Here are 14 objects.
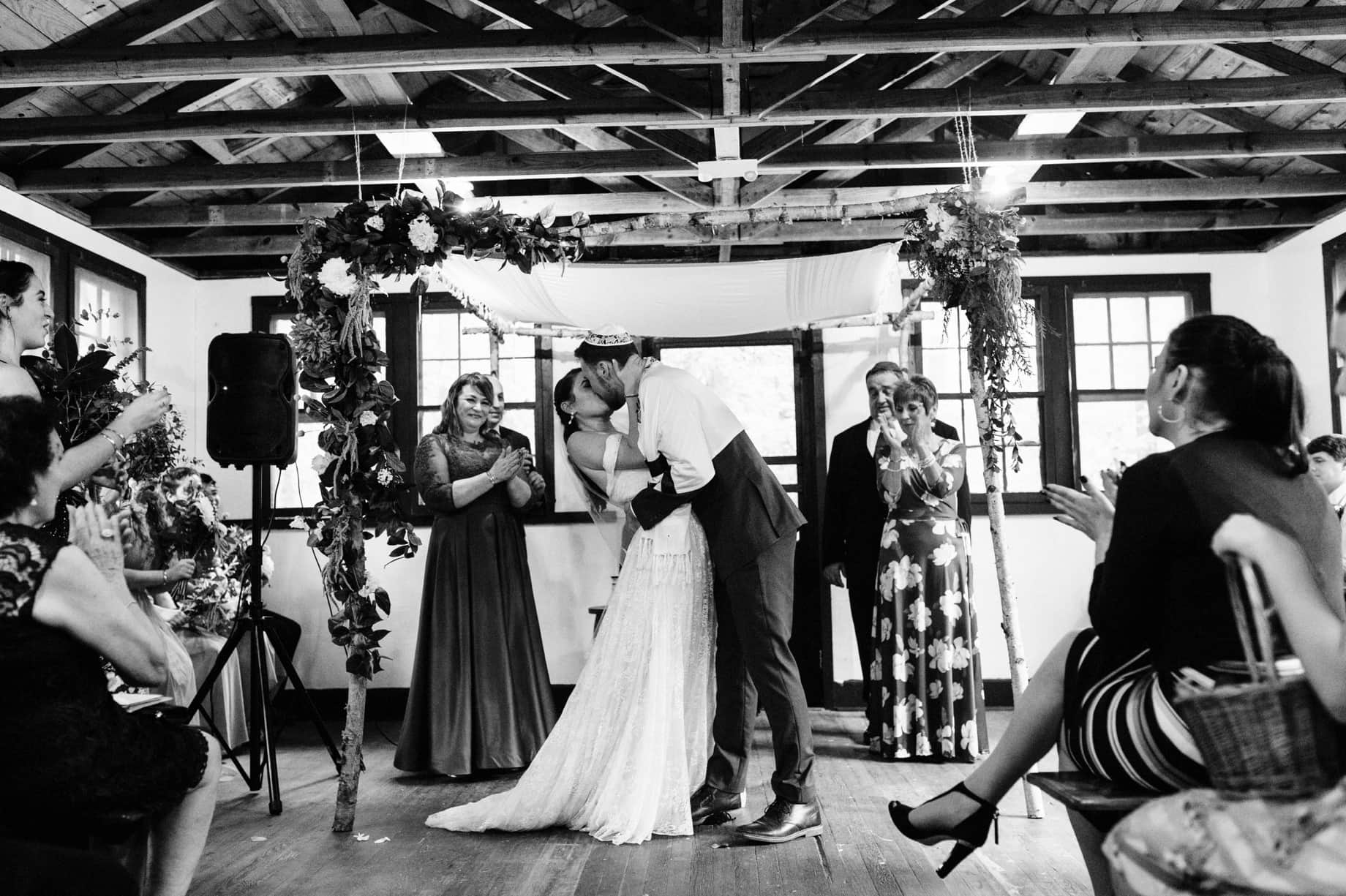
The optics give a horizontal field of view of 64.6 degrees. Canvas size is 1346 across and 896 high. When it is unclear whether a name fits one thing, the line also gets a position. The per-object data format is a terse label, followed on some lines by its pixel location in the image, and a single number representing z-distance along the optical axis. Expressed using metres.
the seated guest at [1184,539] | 1.88
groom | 3.60
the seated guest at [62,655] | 2.07
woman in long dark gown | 4.73
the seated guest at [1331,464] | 4.58
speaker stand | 4.01
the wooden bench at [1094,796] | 1.84
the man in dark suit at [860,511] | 5.38
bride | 3.66
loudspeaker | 4.29
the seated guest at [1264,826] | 1.32
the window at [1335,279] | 5.97
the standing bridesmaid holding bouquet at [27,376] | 3.10
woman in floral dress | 5.00
